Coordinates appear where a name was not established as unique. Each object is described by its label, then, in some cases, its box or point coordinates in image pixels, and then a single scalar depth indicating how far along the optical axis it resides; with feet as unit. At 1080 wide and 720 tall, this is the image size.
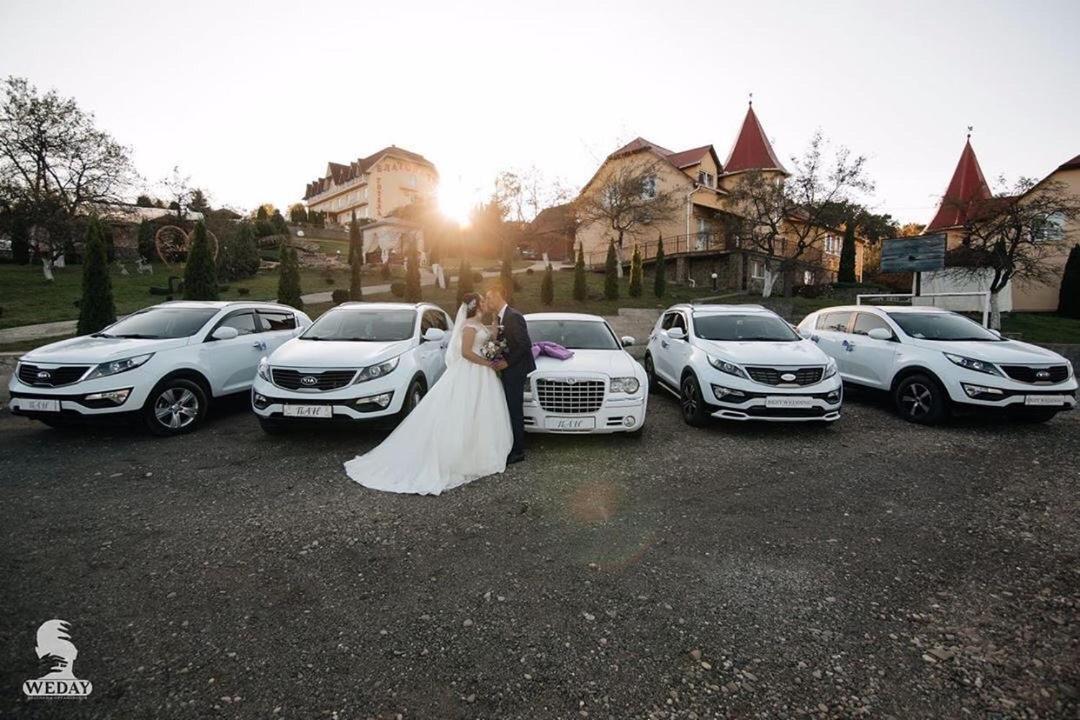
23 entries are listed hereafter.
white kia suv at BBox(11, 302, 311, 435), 20.33
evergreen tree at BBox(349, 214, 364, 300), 77.72
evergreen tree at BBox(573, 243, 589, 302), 87.51
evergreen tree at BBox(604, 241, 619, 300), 89.75
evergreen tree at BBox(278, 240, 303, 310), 63.31
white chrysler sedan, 19.76
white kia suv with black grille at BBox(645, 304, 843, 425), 21.68
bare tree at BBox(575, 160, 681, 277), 116.06
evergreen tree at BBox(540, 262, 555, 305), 83.51
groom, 18.61
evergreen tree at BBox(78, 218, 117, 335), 44.62
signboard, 56.65
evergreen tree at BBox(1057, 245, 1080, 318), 89.81
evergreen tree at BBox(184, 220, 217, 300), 57.31
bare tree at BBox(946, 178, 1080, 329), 63.33
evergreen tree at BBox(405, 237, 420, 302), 80.28
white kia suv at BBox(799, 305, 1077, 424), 22.66
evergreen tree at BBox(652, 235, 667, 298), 95.25
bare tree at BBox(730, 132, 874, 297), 93.04
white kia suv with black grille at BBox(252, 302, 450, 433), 19.80
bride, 17.16
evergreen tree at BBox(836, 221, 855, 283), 140.36
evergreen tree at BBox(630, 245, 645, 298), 94.89
